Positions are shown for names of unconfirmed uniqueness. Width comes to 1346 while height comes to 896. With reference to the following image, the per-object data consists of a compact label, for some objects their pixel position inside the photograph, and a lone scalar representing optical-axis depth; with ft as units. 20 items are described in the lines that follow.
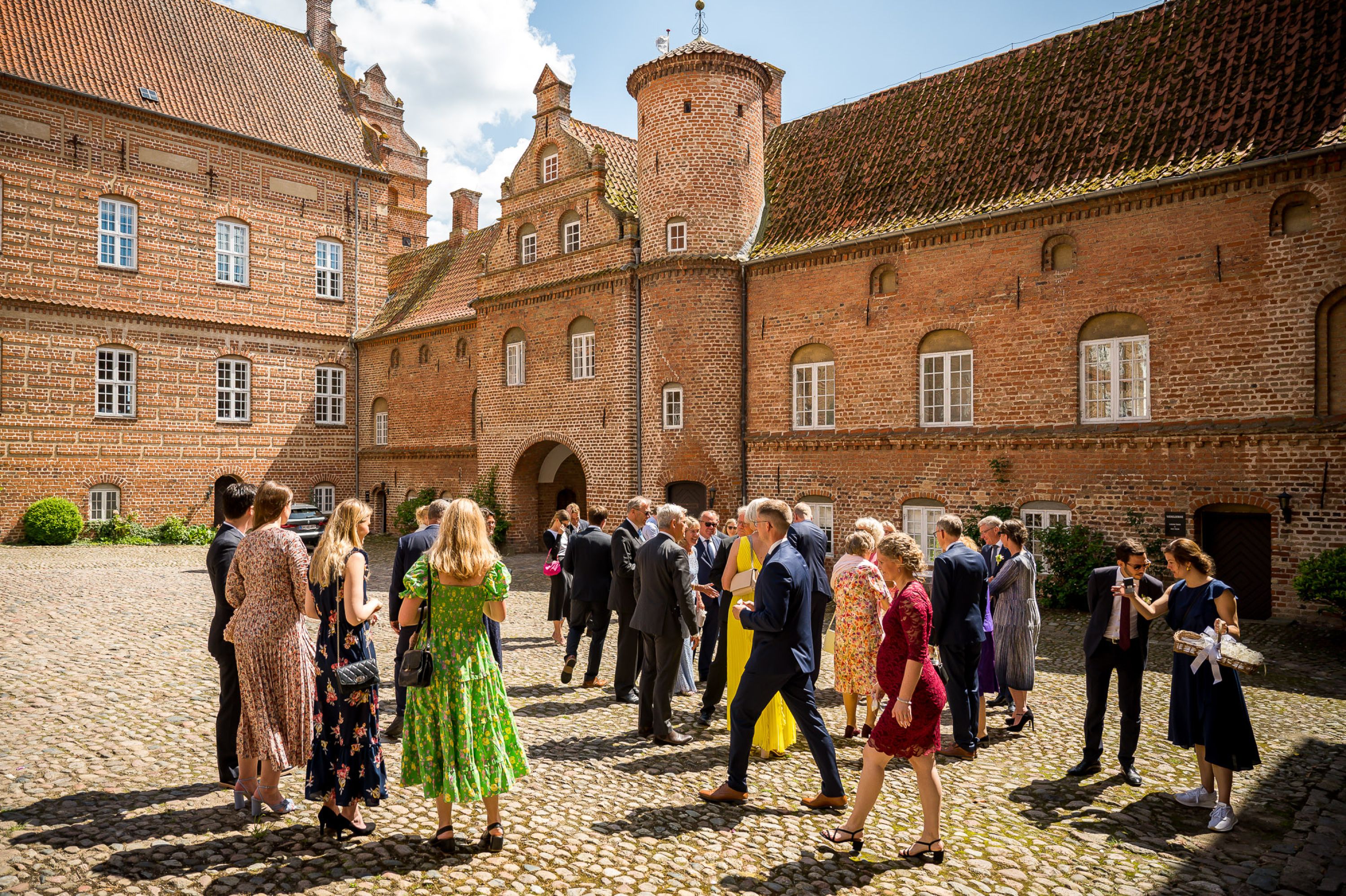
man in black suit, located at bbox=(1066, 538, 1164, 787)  20.56
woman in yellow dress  21.56
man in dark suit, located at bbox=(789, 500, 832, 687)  22.90
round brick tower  60.13
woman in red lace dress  15.52
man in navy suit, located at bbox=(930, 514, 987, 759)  21.85
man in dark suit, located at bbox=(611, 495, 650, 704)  26.14
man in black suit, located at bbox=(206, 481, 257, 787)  17.92
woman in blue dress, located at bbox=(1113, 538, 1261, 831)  18.01
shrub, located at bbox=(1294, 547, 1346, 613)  36.09
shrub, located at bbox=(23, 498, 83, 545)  73.15
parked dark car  70.23
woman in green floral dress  15.33
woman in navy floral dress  16.11
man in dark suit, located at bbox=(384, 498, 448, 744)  22.27
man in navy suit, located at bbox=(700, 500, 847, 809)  17.79
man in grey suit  23.03
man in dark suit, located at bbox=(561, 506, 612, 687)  28.73
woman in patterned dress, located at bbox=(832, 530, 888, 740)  21.66
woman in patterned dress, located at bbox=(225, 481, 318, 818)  16.56
